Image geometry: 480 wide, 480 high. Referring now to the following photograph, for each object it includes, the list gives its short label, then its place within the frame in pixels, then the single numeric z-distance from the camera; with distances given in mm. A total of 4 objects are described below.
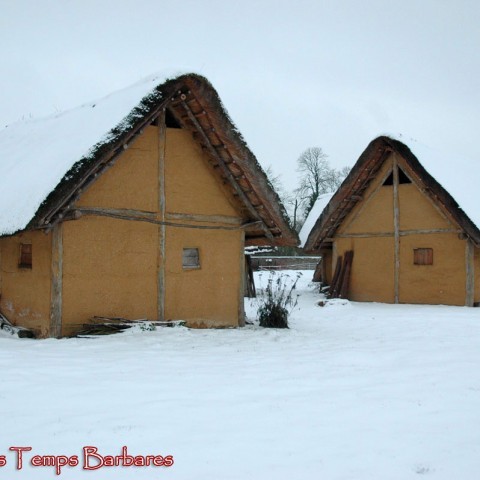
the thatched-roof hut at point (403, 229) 15500
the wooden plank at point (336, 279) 17781
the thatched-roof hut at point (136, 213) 8859
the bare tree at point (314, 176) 48656
